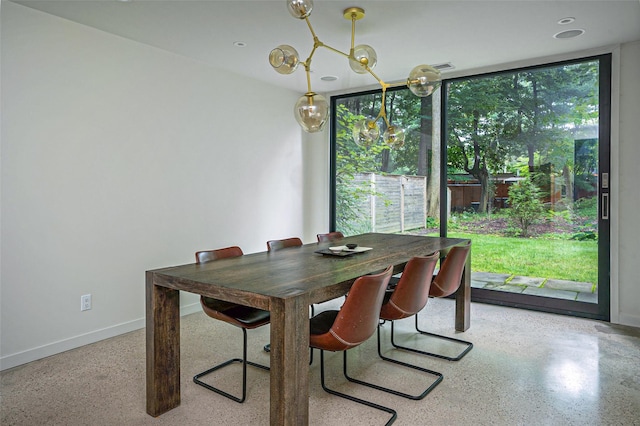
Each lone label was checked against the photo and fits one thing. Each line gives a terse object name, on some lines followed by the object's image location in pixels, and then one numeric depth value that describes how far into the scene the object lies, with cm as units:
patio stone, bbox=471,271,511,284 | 454
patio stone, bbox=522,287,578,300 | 415
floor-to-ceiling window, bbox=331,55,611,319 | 404
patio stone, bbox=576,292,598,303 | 403
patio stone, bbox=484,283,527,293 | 442
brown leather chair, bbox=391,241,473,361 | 311
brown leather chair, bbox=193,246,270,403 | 251
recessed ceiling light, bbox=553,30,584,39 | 346
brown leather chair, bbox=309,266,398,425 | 211
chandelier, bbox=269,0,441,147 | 260
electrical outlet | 337
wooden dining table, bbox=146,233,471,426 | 181
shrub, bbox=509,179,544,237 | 433
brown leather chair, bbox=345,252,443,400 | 256
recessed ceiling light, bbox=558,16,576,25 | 320
